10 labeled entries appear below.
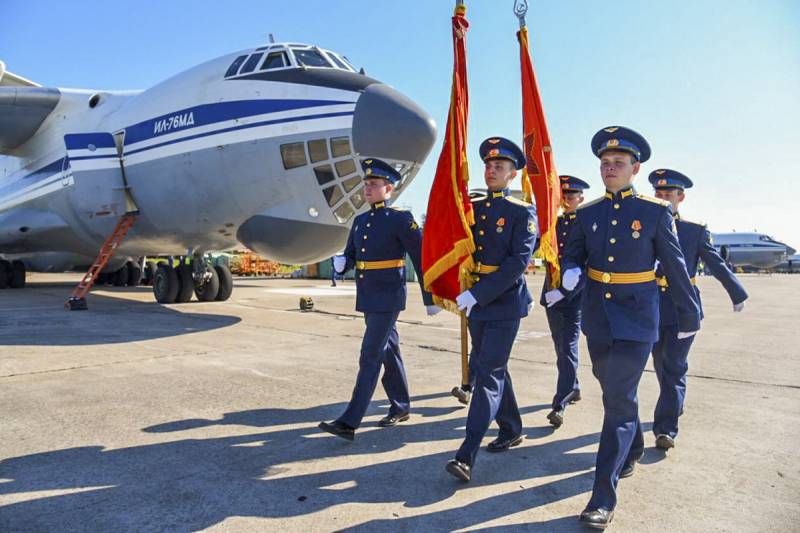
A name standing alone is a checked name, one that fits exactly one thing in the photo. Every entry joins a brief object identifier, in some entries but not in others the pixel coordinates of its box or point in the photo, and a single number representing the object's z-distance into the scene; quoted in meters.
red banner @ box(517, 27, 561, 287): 4.39
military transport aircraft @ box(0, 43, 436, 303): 7.13
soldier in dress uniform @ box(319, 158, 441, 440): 3.73
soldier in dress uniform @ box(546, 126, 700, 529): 2.66
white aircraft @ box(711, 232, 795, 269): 53.31
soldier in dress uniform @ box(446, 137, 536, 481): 3.04
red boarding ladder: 9.87
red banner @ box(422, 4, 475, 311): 3.46
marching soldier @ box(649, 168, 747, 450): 3.53
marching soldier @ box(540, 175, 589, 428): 4.04
